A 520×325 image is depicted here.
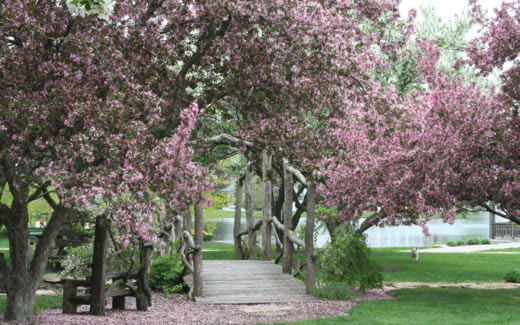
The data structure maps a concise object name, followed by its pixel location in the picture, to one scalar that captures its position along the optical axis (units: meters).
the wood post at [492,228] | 37.44
